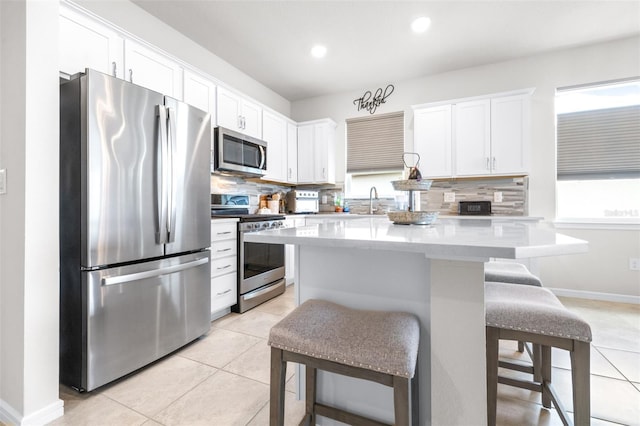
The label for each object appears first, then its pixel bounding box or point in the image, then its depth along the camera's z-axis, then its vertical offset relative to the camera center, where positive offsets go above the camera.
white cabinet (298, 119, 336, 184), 4.36 +0.93
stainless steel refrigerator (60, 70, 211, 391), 1.57 -0.09
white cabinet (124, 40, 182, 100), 2.22 +1.18
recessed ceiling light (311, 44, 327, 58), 3.24 +1.85
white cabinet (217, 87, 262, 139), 3.08 +1.14
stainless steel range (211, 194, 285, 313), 2.86 -0.49
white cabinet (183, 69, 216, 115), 2.68 +1.17
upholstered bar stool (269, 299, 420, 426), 0.82 -0.40
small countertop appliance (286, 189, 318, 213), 4.13 +0.17
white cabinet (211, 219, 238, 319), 2.56 -0.48
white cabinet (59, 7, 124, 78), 1.84 +1.14
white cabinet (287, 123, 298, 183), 4.34 +0.91
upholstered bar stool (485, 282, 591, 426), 1.00 -0.42
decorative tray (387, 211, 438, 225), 1.42 -0.02
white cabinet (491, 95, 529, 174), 3.31 +0.90
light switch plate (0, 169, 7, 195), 1.45 +0.16
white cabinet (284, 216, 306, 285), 3.61 -0.54
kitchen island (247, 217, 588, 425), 0.77 -0.27
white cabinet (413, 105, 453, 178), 3.63 +0.93
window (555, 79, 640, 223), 3.15 +0.66
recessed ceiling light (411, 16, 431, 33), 2.76 +1.83
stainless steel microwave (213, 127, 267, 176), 2.97 +0.66
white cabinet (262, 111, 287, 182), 3.85 +0.95
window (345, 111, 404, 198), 4.20 +0.89
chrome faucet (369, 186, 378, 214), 4.12 +0.29
